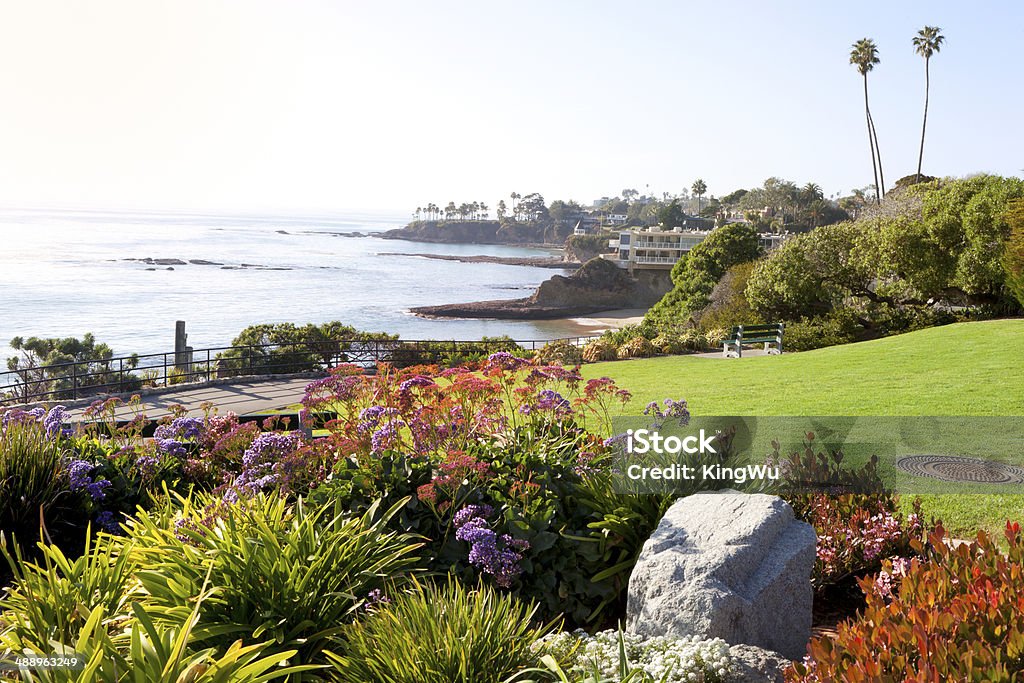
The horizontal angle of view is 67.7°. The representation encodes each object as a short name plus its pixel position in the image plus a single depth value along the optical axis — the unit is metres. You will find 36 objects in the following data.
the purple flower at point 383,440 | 5.56
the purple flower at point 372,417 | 5.75
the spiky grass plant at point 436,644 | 3.31
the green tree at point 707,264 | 44.03
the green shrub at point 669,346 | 26.15
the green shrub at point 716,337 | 27.28
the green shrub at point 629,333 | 30.05
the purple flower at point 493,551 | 4.68
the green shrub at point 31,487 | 6.00
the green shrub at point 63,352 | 42.12
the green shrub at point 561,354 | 23.16
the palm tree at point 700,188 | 178.00
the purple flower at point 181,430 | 7.10
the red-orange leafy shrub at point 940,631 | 2.50
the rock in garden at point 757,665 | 3.52
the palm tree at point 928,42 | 66.06
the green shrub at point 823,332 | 25.56
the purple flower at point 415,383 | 6.18
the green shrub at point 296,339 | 27.66
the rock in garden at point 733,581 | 4.04
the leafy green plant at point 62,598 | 3.72
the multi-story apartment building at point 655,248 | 81.44
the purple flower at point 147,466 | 6.59
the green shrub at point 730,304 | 32.72
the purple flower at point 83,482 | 6.18
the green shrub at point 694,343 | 26.75
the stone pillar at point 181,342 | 22.95
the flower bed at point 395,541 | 3.39
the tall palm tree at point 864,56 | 67.38
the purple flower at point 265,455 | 5.56
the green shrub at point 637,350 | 25.42
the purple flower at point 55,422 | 6.82
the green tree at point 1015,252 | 23.16
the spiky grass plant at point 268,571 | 3.67
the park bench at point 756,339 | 24.03
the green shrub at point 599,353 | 24.86
